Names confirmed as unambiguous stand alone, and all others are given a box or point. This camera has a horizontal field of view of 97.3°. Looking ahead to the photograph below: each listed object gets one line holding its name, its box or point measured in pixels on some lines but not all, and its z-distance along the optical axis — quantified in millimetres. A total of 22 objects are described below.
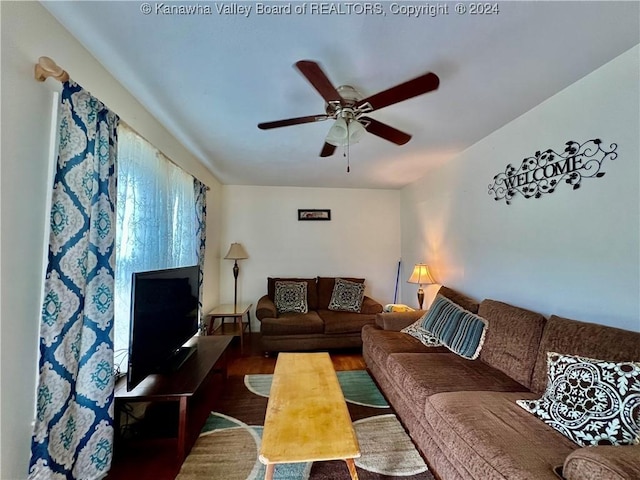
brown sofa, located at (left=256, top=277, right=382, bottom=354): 3484
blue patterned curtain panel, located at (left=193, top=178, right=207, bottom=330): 3305
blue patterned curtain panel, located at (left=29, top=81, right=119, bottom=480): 1254
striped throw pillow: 2264
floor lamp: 4137
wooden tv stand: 1690
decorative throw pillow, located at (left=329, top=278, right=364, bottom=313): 4027
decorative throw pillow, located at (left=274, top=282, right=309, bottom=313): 3934
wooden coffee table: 1229
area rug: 1659
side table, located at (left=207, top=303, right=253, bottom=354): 3562
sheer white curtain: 1952
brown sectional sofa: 1094
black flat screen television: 1672
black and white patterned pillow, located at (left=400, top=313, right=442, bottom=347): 2541
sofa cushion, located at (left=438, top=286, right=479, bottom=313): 2596
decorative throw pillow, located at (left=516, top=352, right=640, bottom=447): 1205
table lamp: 3533
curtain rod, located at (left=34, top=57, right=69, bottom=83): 1237
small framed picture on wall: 4668
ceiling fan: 1431
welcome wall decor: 1778
